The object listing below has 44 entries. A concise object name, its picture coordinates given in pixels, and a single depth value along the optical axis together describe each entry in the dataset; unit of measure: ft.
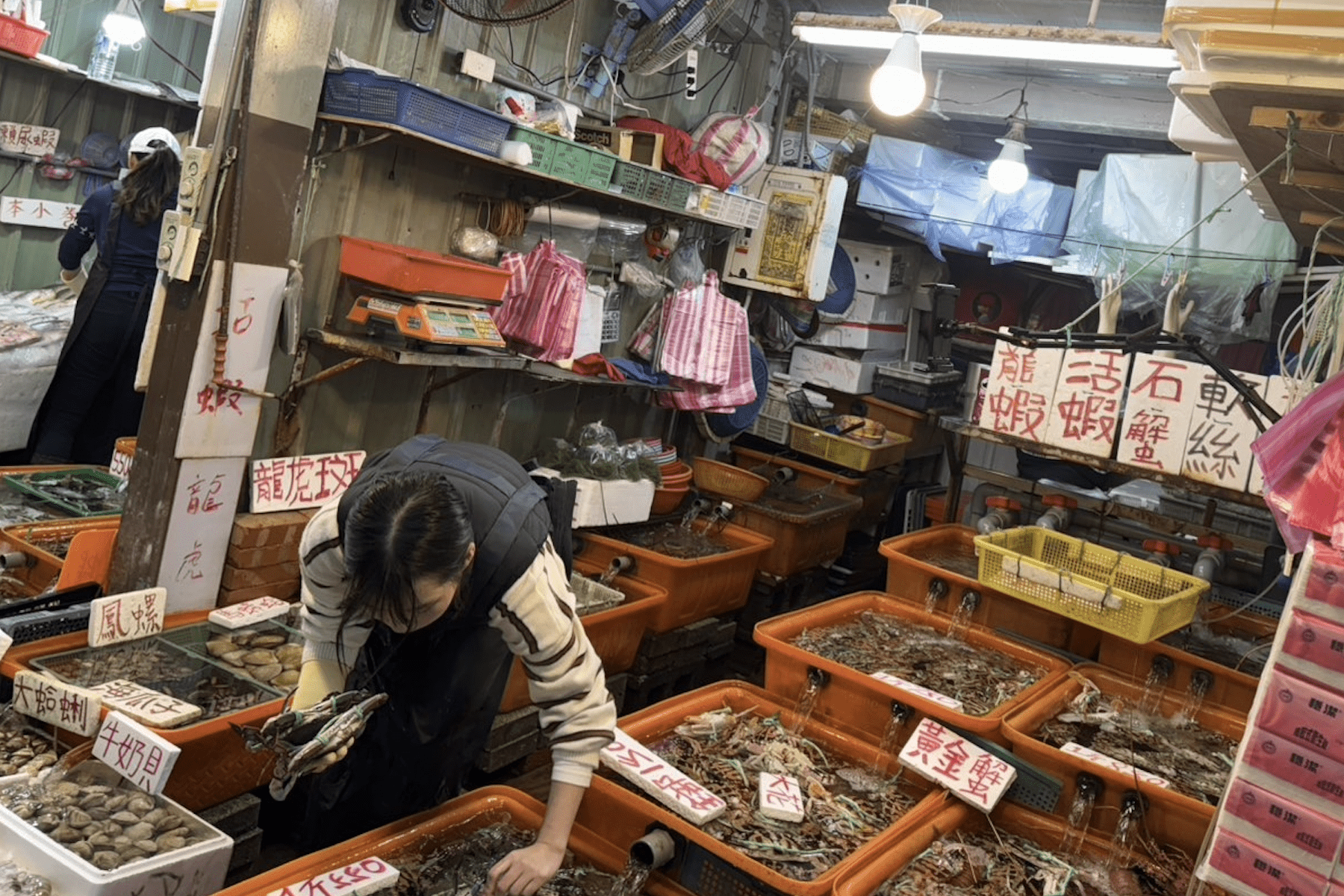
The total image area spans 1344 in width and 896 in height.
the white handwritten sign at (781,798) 10.27
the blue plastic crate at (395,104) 12.77
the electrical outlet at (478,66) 15.10
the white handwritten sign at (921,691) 12.03
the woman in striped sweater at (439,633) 6.70
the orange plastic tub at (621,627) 13.92
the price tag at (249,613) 12.05
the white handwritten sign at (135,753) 8.26
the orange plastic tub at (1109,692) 10.75
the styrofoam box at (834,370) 26.50
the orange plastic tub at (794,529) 20.49
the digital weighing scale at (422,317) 13.70
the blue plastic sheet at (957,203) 25.12
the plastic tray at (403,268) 13.70
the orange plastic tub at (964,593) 15.23
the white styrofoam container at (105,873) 7.29
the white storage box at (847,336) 27.04
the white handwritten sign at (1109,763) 10.91
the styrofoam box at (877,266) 27.43
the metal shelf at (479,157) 12.92
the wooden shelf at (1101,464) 14.78
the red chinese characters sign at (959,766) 10.64
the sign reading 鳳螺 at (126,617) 10.82
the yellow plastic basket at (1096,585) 13.34
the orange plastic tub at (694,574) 16.76
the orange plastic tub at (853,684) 11.99
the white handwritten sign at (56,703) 9.12
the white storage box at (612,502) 17.56
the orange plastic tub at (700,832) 8.65
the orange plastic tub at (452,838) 7.90
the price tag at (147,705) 9.49
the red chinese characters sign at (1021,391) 16.15
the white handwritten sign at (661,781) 9.33
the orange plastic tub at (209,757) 9.57
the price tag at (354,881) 7.43
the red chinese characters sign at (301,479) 13.74
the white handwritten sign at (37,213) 18.54
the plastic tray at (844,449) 23.38
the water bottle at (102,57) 18.53
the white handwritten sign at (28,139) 17.92
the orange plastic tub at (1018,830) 10.02
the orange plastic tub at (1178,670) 13.73
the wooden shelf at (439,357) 13.73
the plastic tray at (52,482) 13.79
